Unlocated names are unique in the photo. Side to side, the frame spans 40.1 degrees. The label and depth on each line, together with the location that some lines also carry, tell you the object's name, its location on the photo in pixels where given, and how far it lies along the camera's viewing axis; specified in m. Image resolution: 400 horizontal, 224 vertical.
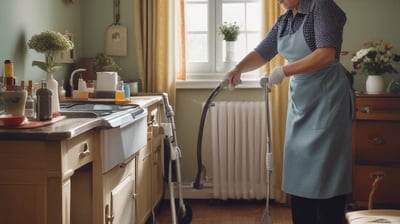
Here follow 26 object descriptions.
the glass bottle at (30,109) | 2.18
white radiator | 3.95
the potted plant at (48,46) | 2.76
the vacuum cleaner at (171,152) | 2.69
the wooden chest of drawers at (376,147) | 3.56
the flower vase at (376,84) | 3.71
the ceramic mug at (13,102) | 1.95
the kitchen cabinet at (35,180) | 1.86
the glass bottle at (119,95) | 3.14
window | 4.10
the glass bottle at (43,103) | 2.07
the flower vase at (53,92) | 2.29
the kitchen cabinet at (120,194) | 2.35
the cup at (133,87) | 3.72
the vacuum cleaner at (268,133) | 2.56
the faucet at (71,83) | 3.26
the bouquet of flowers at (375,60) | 3.70
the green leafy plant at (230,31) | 3.98
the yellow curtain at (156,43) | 3.88
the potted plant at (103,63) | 3.68
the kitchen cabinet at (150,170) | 3.05
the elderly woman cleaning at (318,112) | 2.34
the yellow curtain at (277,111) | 3.87
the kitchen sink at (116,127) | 2.26
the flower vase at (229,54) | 4.04
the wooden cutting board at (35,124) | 1.93
